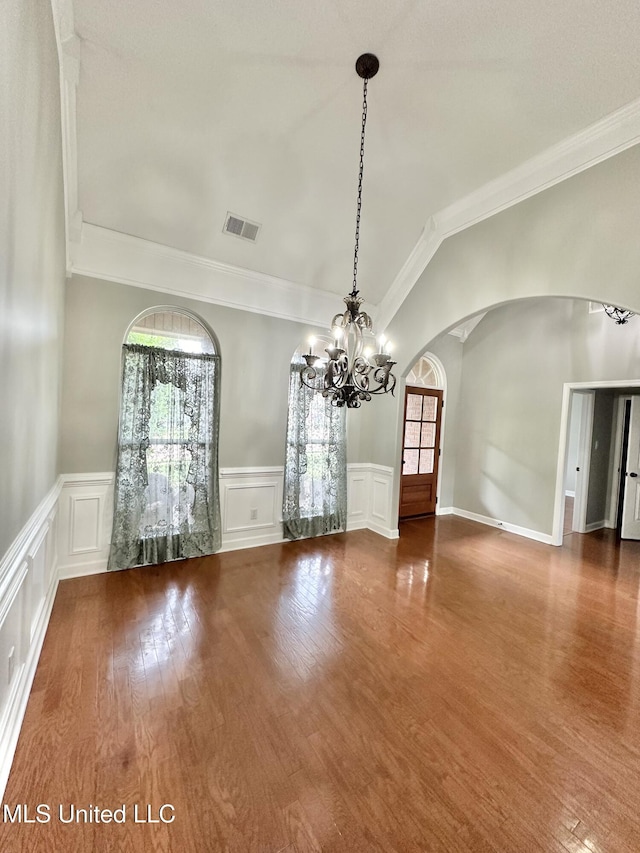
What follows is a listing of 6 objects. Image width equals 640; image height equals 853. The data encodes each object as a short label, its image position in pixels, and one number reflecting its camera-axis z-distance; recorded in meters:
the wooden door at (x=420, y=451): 5.54
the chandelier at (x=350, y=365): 2.42
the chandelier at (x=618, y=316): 4.00
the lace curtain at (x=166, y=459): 3.31
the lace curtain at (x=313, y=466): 4.22
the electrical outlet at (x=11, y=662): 1.44
